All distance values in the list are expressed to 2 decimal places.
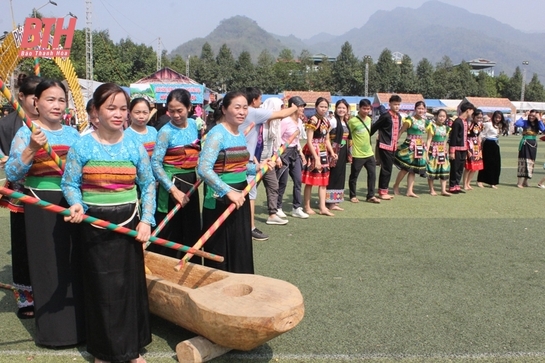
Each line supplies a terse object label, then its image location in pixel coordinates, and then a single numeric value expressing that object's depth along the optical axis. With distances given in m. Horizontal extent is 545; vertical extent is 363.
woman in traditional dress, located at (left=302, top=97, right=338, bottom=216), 7.30
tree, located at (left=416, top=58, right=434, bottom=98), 69.62
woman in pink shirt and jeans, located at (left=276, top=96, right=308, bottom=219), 7.07
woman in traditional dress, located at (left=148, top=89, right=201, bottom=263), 4.23
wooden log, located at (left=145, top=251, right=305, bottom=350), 2.70
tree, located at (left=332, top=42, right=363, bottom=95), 68.25
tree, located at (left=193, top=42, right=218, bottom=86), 69.50
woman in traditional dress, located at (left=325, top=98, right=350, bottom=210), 7.68
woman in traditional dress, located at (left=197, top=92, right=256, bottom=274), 3.61
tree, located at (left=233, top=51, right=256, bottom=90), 69.50
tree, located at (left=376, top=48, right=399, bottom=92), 68.25
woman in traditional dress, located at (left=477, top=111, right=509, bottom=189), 10.45
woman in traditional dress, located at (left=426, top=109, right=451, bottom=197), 9.33
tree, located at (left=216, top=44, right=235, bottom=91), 70.38
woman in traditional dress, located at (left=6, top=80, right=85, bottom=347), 3.25
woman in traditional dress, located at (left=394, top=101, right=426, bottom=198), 8.91
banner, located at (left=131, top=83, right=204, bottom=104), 26.60
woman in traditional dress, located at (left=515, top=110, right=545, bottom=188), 10.34
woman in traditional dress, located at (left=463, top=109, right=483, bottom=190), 9.91
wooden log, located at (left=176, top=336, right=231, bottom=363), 2.95
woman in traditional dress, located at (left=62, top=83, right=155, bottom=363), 2.91
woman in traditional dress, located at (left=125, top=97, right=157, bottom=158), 4.39
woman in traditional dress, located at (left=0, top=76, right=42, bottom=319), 3.72
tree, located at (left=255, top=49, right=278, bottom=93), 69.56
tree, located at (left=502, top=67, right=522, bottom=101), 73.50
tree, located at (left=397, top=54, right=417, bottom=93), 68.94
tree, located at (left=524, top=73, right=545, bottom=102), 74.12
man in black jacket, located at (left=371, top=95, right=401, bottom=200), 8.69
